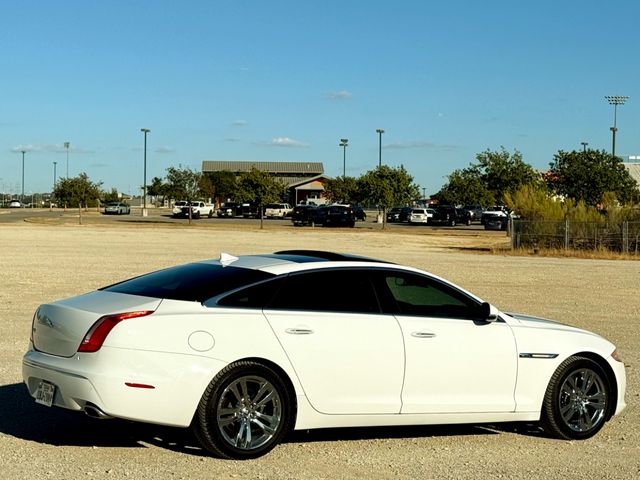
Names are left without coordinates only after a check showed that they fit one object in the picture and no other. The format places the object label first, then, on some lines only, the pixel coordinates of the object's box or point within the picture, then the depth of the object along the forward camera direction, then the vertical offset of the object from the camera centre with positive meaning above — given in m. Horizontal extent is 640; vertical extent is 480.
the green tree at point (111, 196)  144.65 +0.75
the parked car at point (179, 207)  87.01 -0.33
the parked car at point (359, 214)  90.75 -0.48
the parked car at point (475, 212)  87.40 +0.03
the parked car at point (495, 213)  75.90 -0.01
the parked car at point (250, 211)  91.08 -0.50
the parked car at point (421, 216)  86.44 -0.44
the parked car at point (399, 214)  90.39 -0.38
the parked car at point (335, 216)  73.44 -0.61
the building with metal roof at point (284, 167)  173.00 +6.92
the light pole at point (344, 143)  115.12 +7.58
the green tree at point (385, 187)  75.25 +1.72
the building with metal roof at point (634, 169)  122.80 +6.16
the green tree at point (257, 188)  76.31 +1.35
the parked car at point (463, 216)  84.12 -0.32
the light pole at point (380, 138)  96.61 +6.94
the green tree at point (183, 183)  79.94 +1.69
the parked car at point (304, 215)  75.31 -0.62
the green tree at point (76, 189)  91.46 +1.02
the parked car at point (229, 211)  93.50 -0.59
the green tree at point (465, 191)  91.56 +2.00
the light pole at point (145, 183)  95.06 +1.81
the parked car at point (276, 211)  93.69 -0.45
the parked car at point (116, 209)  103.56 -0.82
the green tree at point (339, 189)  110.19 +2.19
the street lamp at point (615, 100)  99.99 +11.83
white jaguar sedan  6.81 -1.09
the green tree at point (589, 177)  56.75 +2.28
